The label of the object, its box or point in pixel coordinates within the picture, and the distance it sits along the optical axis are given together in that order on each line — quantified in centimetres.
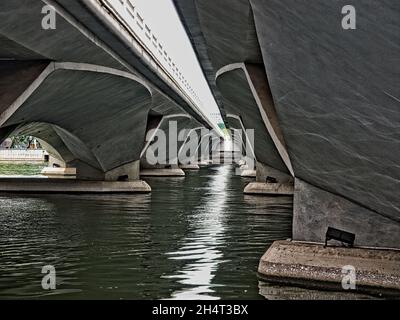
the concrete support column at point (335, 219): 1275
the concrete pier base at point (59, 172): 5092
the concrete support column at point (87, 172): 3709
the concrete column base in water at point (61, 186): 3484
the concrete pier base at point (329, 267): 1152
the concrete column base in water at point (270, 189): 3503
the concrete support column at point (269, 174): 3585
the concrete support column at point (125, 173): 3737
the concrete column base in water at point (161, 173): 5931
